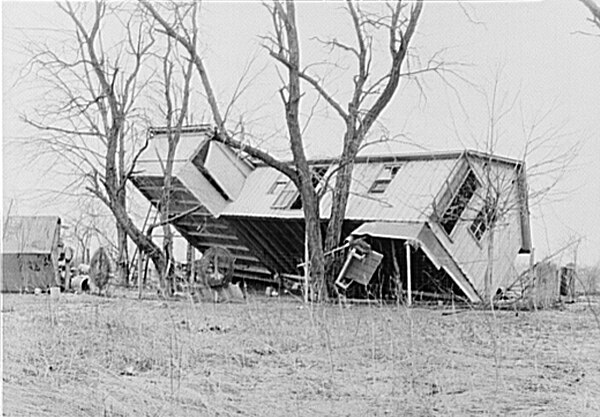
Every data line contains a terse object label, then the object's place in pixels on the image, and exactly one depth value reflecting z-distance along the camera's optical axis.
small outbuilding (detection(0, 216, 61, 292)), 11.88
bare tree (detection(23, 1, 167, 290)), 11.95
